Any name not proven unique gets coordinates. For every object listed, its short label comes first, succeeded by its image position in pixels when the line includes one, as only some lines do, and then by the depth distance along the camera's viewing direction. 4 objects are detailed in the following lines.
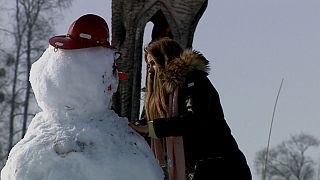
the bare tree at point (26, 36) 23.41
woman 4.42
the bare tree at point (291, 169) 35.41
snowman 3.70
